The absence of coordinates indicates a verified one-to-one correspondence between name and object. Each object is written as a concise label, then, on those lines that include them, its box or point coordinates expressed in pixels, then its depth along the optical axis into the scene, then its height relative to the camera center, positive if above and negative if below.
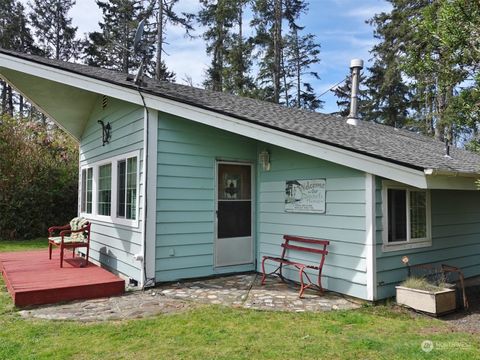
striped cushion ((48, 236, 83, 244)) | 6.73 -0.83
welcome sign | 5.60 -0.01
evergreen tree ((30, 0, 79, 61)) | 23.12 +10.24
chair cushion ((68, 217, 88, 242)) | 6.87 -0.65
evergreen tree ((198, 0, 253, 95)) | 20.27 +8.37
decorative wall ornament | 7.37 +1.21
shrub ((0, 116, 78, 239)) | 12.20 +0.36
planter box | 4.48 -1.26
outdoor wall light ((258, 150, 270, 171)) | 6.60 +0.63
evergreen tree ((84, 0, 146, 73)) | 21.88 +8.91
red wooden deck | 4.89 -1.27
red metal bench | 5.29 -0.84
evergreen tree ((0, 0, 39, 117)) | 21.59 +9.55
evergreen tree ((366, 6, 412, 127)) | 17.77 +6.47
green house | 4.97 +0.08
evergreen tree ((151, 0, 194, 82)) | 18.81 +8.78
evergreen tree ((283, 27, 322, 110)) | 20.88 +7.36
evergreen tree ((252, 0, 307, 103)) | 19.72 +8.50
